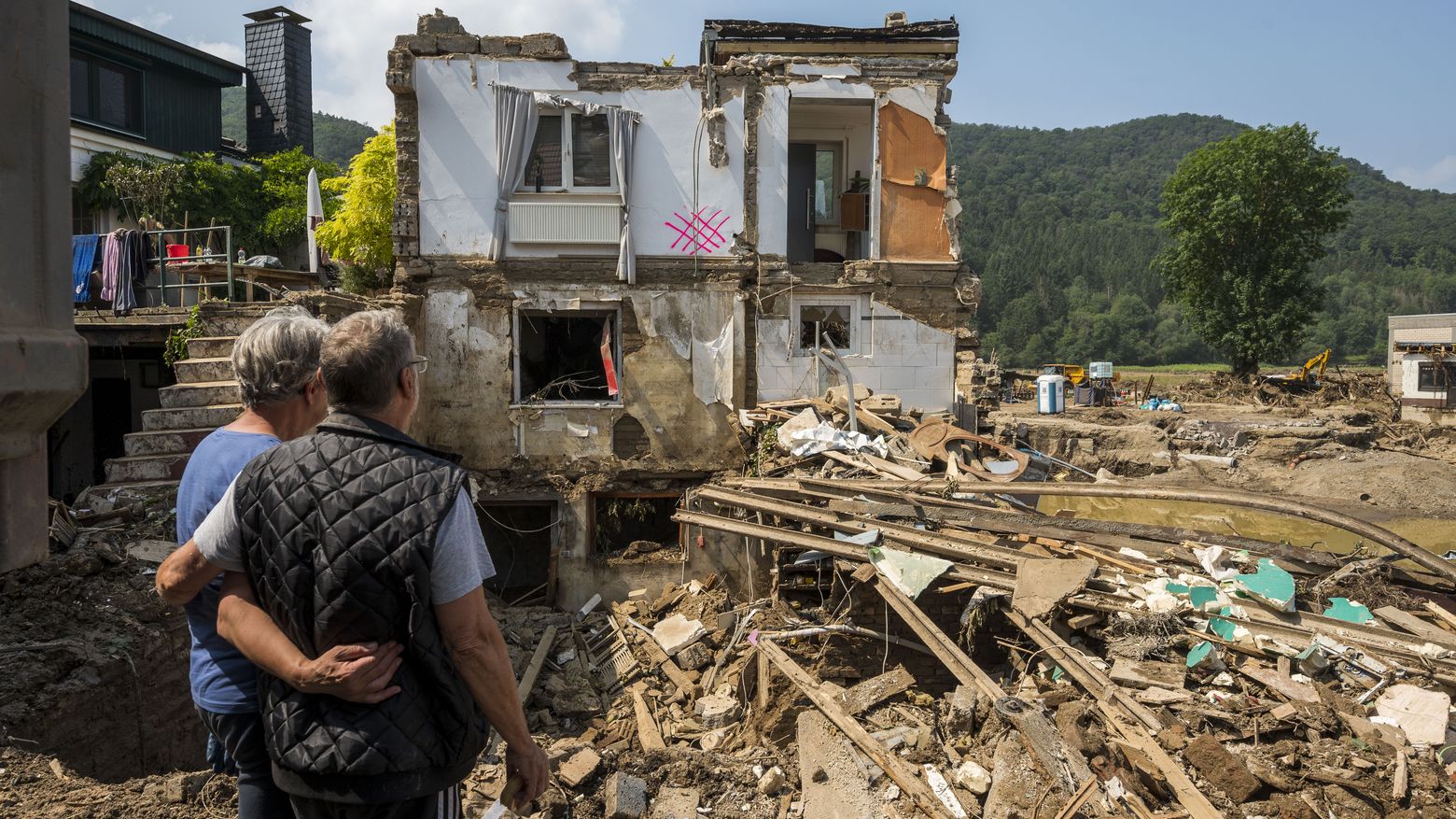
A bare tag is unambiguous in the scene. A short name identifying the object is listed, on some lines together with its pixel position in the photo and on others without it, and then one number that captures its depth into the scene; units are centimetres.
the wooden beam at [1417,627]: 573
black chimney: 3009
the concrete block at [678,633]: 1130
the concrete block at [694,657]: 1091
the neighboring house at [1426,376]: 3030
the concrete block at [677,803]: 480
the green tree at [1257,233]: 3888
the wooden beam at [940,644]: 584
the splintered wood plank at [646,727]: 908
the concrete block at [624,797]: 464
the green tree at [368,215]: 1820
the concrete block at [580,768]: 493
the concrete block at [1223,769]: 447
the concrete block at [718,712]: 927
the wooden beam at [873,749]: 493
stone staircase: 878
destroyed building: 1365
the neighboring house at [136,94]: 2270
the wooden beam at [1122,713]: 439
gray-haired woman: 214
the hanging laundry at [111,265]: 1220
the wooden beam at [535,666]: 1034
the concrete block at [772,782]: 527
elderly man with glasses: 213
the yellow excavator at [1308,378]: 3703
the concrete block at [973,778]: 497
